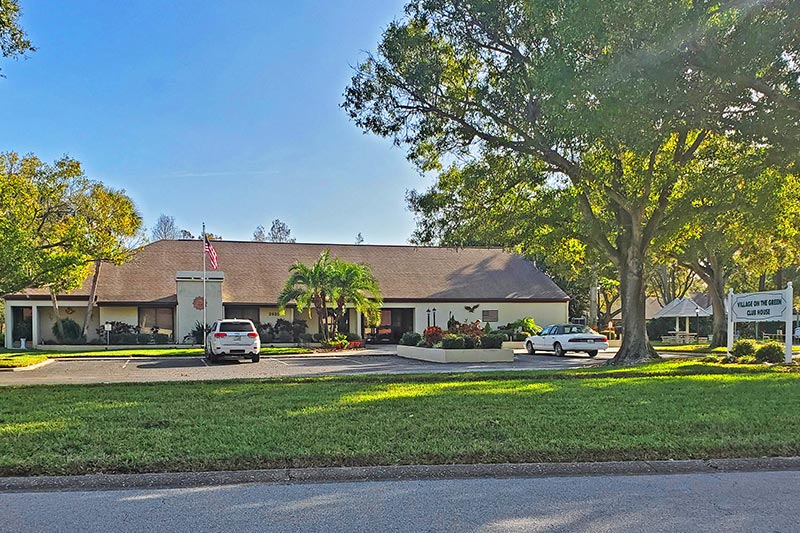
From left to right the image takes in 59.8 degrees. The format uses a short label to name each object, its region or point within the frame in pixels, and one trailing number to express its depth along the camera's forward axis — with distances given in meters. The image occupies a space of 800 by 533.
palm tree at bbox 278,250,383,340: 31.03
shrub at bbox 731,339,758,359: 22.48
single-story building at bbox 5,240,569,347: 35.50
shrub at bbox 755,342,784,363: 21.06
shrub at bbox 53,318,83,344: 34.28
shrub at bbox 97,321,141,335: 35.22
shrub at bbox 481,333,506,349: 25.41
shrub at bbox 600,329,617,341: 39.81
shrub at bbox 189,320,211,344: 35.06
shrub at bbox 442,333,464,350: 24.98
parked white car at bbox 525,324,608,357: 29.36
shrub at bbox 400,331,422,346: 29.03
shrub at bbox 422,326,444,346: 26.47
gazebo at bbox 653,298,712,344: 38.25
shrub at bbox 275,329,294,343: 36.62
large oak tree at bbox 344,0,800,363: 12.95
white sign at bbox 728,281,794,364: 19.47
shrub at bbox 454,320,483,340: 25.48
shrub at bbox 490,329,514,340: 36.58
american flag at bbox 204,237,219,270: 30.52
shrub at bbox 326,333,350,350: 32.06
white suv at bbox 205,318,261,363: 24.05
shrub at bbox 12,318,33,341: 35.66
